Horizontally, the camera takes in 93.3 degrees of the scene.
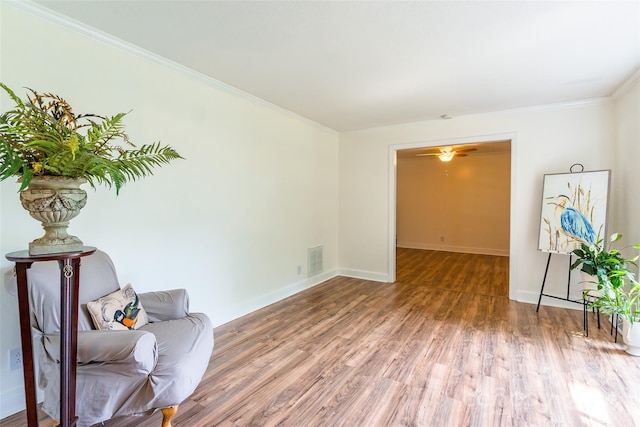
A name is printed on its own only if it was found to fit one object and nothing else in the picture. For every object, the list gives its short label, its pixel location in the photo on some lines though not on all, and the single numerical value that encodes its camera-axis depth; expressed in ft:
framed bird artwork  10.64
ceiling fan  19.53
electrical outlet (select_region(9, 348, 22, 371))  6.09
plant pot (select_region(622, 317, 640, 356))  8.23
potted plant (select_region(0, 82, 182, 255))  4.18
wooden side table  4.50
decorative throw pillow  5.90
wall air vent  15.02
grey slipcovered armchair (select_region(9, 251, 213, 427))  4.95
